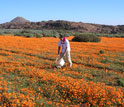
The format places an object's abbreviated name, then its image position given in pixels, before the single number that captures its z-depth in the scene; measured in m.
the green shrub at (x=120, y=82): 8.64
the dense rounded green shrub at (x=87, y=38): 34.12
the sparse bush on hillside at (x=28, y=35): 41.62
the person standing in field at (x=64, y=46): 10.42
